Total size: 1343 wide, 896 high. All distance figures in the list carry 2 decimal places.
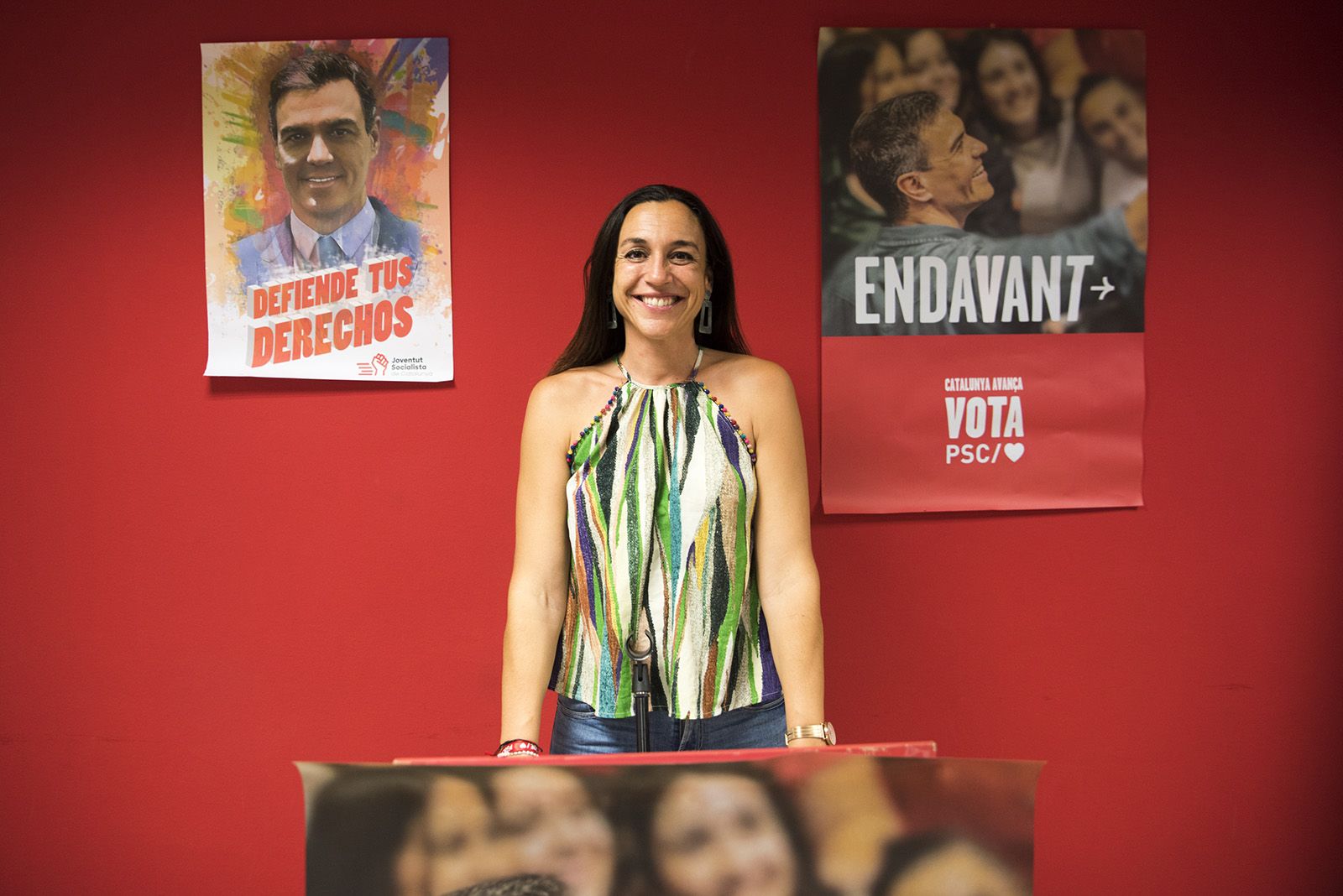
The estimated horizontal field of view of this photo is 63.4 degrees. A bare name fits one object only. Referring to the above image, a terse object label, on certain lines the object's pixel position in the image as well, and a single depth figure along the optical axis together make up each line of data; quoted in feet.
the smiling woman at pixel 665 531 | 5.57
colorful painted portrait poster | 7.24
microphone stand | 4.90
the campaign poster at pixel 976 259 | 7.35
